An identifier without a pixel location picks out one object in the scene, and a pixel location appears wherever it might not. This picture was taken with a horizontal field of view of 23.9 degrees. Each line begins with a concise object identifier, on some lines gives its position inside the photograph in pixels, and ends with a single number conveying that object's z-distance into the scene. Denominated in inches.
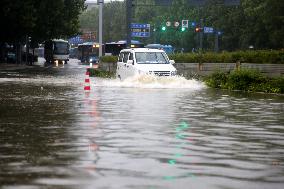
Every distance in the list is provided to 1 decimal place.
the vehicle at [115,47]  3507.6
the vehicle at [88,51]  4148.6
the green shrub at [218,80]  1214.3
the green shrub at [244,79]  1119.0
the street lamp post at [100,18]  2114.7
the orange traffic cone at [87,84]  1026.7
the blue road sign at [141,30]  3387.8
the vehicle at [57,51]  3789.4
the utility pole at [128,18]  1899.6
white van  1170.6
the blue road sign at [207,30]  3481.8
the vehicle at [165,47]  3394.2
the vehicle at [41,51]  6584.6
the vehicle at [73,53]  6354.3
